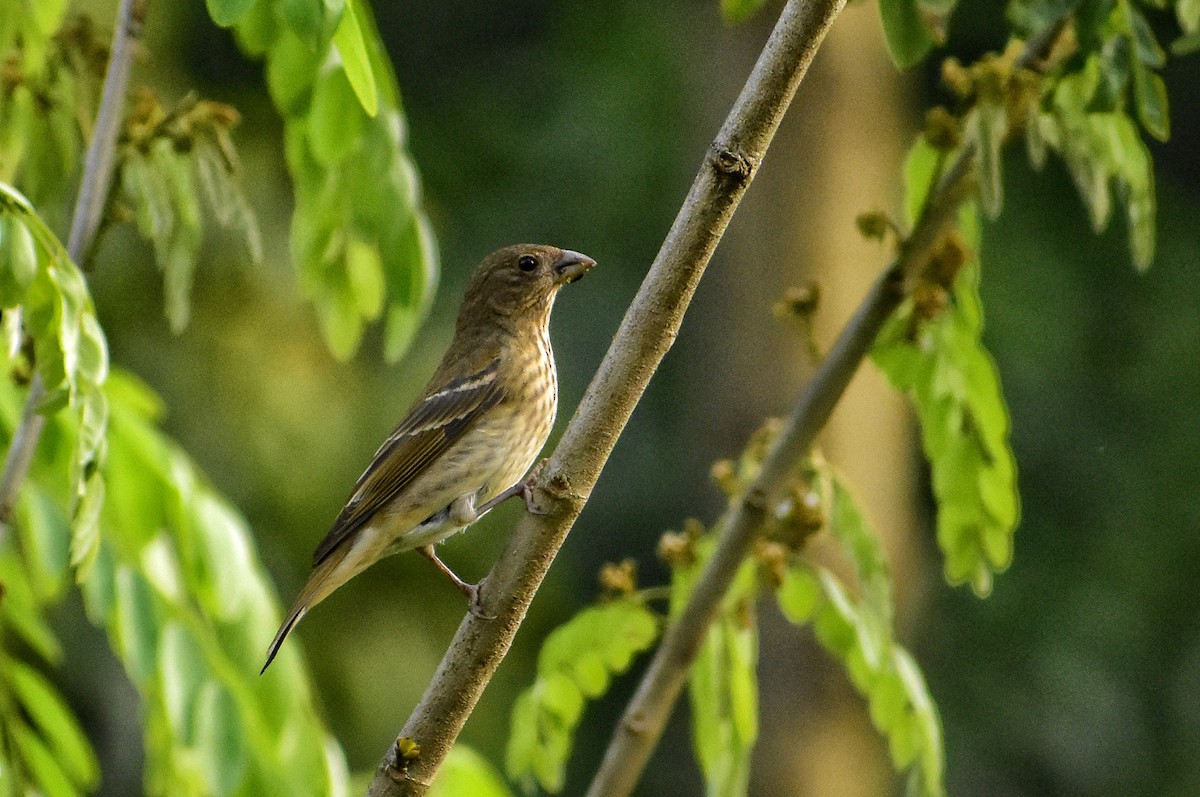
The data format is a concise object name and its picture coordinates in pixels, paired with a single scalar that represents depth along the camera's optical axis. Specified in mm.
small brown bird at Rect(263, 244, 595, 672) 7625
